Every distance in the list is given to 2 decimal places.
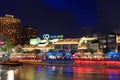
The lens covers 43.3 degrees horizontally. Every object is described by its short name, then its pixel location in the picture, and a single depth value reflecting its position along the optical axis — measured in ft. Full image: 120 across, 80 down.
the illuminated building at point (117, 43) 216.81
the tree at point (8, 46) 214.52
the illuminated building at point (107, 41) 219.17
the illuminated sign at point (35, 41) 280.19
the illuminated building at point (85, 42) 236.84
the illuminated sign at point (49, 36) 276.62
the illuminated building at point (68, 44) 245.07
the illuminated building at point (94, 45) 229.05
